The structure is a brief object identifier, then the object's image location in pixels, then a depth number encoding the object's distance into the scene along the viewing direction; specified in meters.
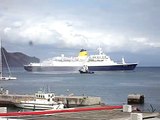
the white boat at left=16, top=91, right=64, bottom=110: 47.09
